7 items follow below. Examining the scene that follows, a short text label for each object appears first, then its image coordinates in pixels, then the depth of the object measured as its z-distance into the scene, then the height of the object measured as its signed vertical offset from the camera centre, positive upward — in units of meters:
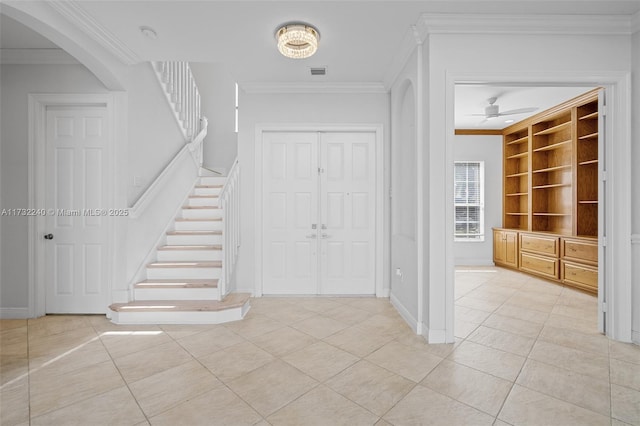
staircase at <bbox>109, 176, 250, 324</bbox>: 3.14 -0.85
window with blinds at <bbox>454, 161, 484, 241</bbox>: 6.36 +0.23
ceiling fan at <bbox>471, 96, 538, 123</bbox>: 4.48 +1.60
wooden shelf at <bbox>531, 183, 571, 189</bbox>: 5.03 +0.44
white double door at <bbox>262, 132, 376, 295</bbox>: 4.10 +0.01
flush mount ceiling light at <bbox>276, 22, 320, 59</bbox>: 2.68 +1.59
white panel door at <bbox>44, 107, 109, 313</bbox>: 3.36 +0.04
